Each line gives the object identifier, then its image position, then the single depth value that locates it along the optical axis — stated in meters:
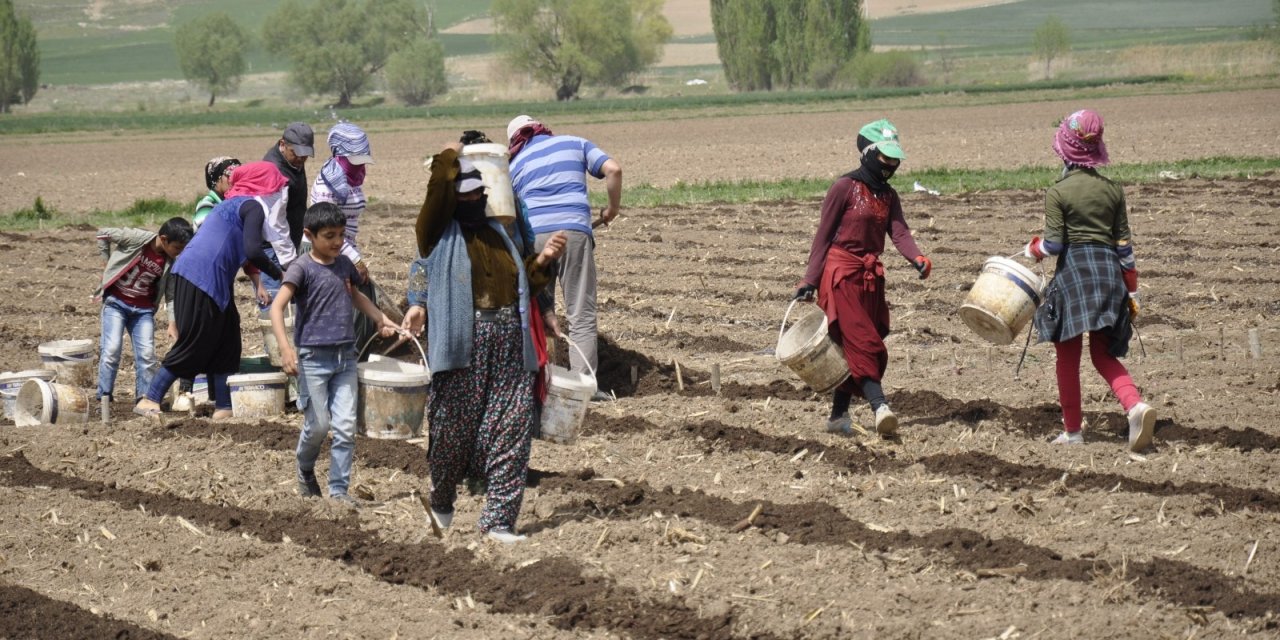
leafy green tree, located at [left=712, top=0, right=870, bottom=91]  179.75
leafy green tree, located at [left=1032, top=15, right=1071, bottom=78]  196.00
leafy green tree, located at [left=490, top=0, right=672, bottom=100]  194.37
